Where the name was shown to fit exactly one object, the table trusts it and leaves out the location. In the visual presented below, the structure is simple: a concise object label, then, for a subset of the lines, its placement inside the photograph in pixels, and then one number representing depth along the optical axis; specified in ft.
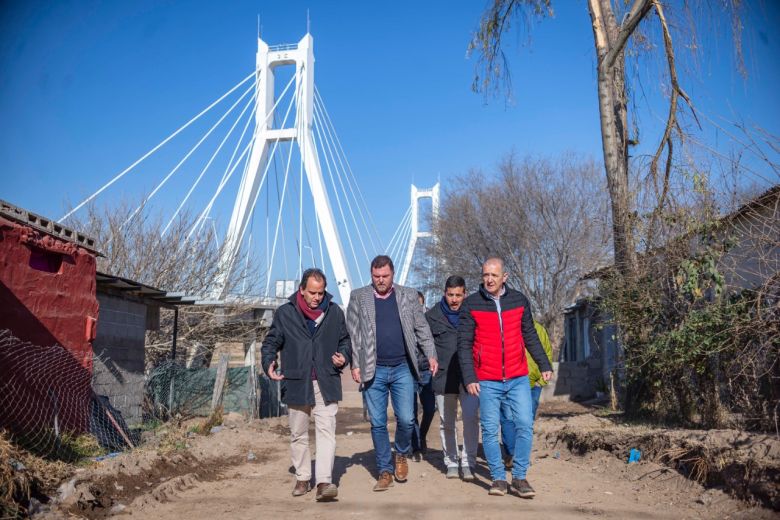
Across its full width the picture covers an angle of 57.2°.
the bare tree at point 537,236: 79.77
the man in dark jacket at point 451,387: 19.33
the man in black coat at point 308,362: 17.38
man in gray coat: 18.20
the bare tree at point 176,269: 62.75
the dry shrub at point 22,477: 14.33
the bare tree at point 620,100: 28.40
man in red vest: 16.89
